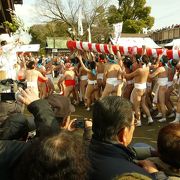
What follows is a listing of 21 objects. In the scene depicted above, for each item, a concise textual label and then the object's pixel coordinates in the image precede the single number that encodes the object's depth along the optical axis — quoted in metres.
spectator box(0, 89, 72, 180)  1.79
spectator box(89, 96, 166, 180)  1.76
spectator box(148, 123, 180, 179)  2.08
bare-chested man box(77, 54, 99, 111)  10.19
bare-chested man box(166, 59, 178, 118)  8.73
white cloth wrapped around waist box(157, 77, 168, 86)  8.52
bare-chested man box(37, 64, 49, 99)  11.66
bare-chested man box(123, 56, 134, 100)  8.88
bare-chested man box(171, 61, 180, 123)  7.77
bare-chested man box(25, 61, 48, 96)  9.63
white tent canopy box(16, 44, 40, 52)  28.86
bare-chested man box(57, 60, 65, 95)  11.02
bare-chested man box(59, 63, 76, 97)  10.73
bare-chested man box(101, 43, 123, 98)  8.89
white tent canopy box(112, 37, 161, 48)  19.74
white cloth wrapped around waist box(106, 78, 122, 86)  8.95
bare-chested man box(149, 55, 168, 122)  8.45
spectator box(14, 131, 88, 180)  1.44
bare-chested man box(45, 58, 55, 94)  12.05
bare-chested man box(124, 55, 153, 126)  7.85
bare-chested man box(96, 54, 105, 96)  10.02
